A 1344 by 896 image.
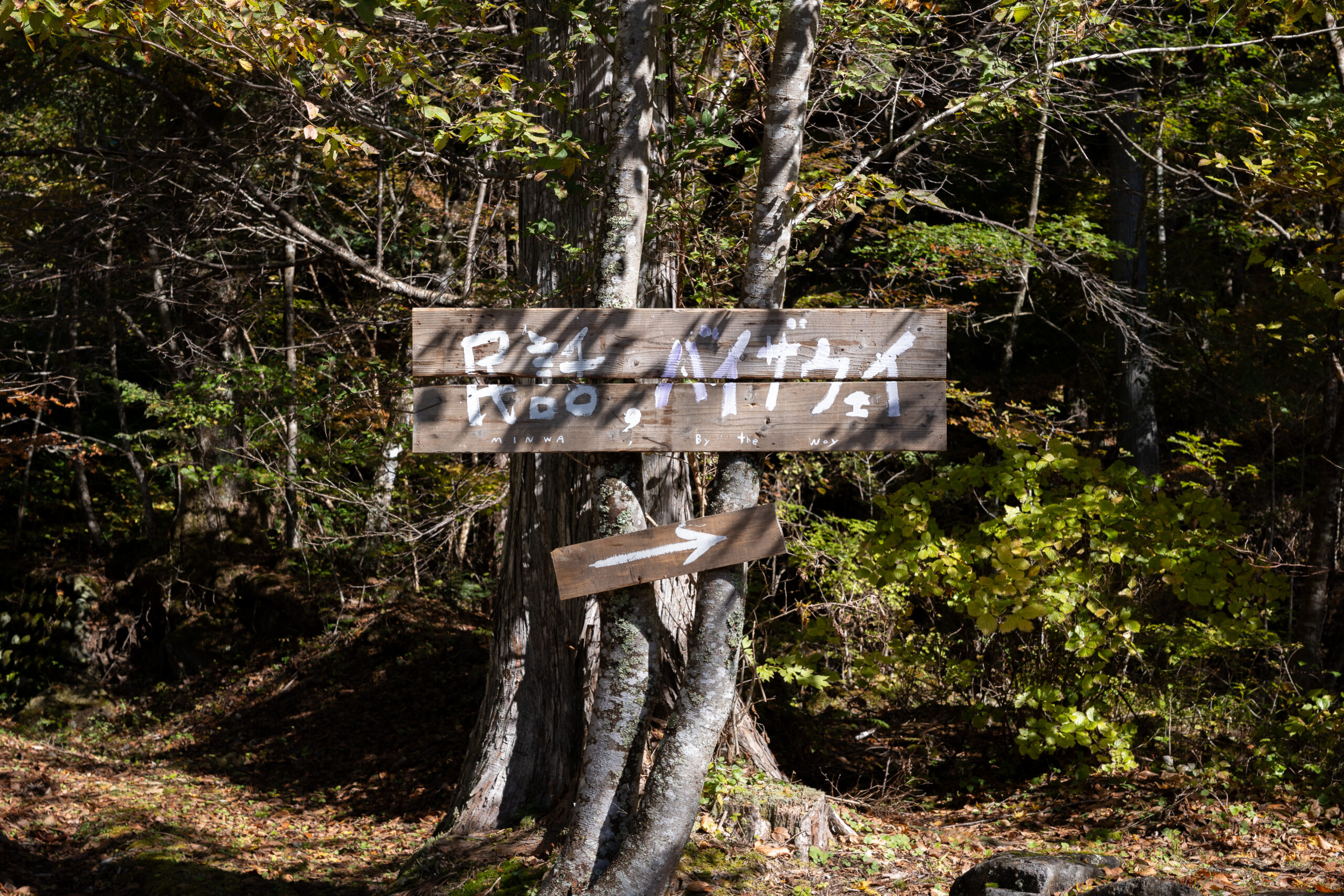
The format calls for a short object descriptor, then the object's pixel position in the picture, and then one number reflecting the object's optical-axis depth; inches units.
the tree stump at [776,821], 157.9
